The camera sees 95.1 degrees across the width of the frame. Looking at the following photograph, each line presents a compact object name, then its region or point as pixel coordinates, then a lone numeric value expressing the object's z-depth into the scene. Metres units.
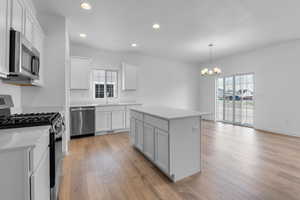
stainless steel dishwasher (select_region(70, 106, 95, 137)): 4.04
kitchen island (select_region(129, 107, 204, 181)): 2.04
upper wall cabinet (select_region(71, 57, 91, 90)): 4.27
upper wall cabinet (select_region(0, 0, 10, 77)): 1.38
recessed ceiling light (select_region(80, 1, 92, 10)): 2.47
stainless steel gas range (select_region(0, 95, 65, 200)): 1.42
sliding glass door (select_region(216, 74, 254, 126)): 5.51
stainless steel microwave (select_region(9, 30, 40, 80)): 1.52
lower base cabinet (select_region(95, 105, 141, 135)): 4.45
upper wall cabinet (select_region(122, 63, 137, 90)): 5.19
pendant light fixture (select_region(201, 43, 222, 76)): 4.38
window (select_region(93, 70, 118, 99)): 5.06
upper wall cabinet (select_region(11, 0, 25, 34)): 1.62
